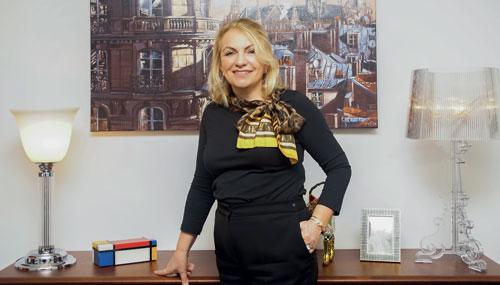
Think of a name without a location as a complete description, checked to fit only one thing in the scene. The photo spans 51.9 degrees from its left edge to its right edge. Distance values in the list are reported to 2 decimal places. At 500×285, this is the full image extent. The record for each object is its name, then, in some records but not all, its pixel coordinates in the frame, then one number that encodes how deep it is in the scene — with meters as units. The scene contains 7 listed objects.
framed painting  2.43
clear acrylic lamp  2.06
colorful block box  2.22
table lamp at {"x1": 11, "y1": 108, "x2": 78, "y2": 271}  2.18
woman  1.67
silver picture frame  2.24
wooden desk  2.01
